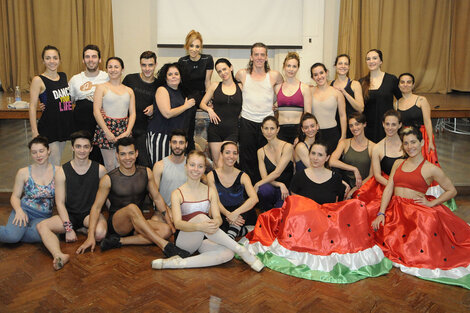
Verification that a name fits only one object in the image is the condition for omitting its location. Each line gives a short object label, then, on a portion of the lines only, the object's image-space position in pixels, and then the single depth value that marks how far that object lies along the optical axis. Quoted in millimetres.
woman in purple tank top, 4059
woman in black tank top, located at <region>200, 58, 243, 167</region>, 4098
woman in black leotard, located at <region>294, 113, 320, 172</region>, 3822
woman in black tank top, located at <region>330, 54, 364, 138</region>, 4191
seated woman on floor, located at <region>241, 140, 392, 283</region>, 3047
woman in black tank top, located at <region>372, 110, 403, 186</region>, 3734
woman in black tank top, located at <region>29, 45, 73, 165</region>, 3886
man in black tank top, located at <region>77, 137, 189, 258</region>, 3338
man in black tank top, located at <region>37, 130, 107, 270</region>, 3412
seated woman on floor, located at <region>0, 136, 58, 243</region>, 3377
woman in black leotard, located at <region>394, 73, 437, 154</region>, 4125
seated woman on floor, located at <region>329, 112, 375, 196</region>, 3867
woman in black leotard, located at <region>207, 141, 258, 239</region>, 3521
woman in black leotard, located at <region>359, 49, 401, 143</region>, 4293
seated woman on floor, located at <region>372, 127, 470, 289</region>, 3002
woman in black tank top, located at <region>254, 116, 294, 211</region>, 3838
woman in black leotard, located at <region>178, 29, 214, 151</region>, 4258
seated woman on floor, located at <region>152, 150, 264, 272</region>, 3082
